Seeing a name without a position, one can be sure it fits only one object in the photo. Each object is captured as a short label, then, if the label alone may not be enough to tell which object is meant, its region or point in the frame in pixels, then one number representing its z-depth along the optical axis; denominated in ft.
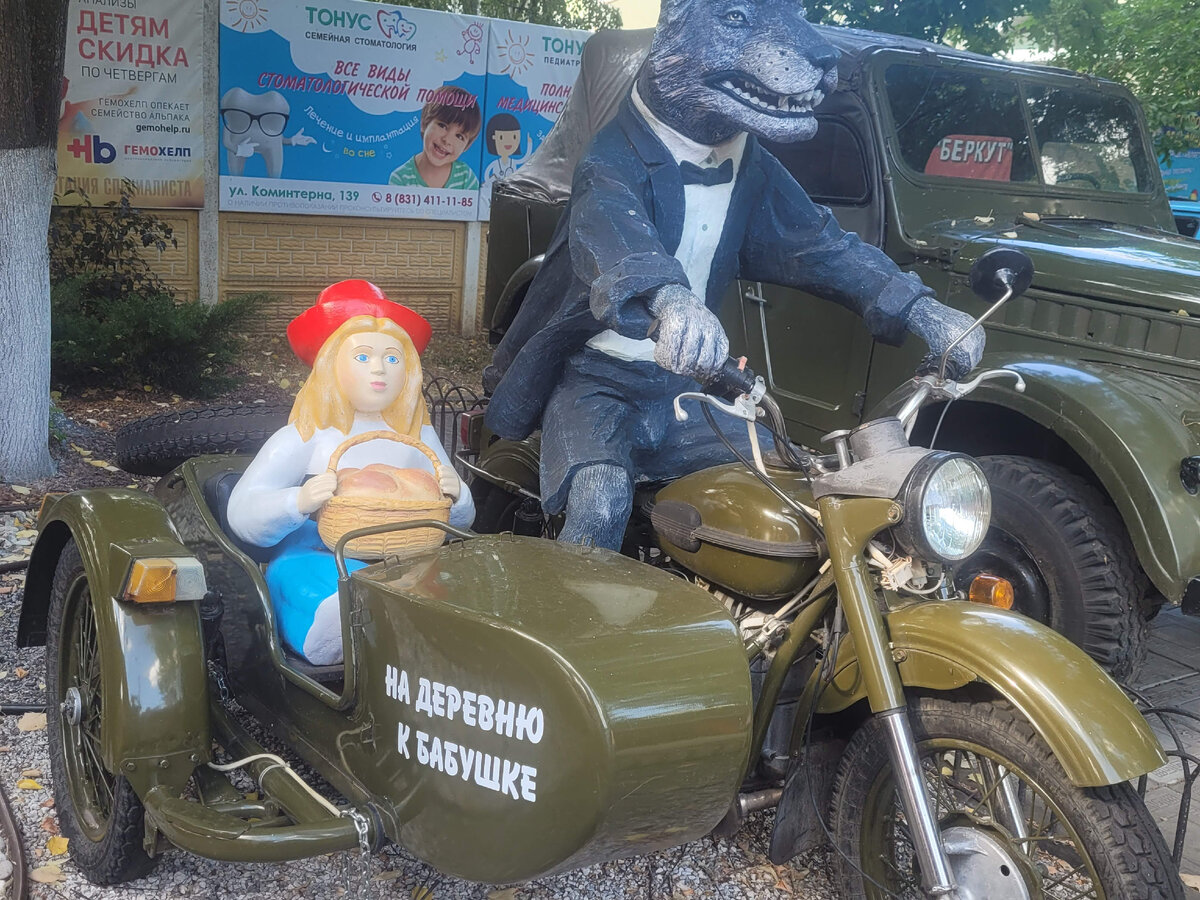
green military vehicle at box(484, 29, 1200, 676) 10.60
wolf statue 7.84
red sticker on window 14.49
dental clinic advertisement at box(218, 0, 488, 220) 26.58
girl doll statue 7.98
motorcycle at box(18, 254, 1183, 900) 5.73
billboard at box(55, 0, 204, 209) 24.21
